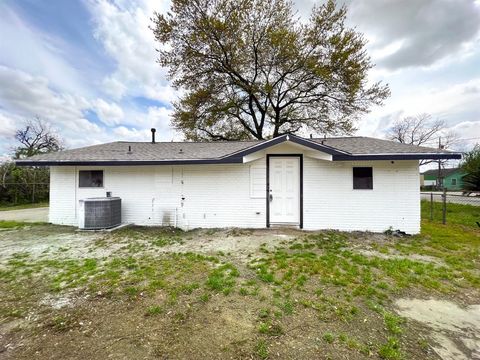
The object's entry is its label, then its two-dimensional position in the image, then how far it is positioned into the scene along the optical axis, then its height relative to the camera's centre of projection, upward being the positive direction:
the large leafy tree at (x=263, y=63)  14.88 +8.30
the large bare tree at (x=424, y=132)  33.00 +7.54
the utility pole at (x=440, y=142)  32.12 +5.87
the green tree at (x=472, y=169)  13.67 +0.83
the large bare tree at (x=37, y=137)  24.23 +5.27
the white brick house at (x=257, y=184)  7.09 +0.03
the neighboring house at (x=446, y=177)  42.06 +1.24
